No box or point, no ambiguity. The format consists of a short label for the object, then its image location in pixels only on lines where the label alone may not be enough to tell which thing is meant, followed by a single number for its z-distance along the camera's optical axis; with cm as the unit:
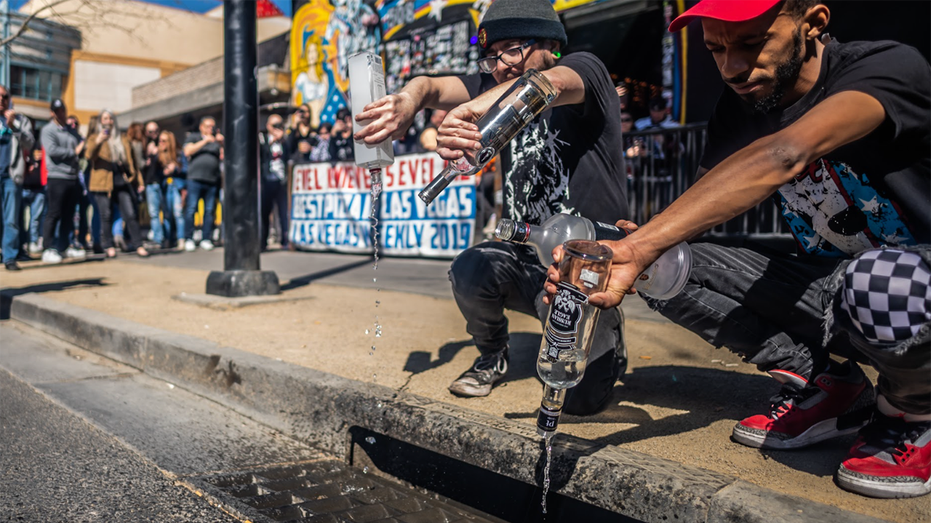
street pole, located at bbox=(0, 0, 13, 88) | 2625
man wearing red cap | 175
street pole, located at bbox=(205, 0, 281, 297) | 569
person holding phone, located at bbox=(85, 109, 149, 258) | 1041
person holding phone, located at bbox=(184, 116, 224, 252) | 1091
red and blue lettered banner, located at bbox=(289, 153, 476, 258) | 880
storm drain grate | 232
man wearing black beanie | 272
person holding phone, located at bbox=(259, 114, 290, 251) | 1128
